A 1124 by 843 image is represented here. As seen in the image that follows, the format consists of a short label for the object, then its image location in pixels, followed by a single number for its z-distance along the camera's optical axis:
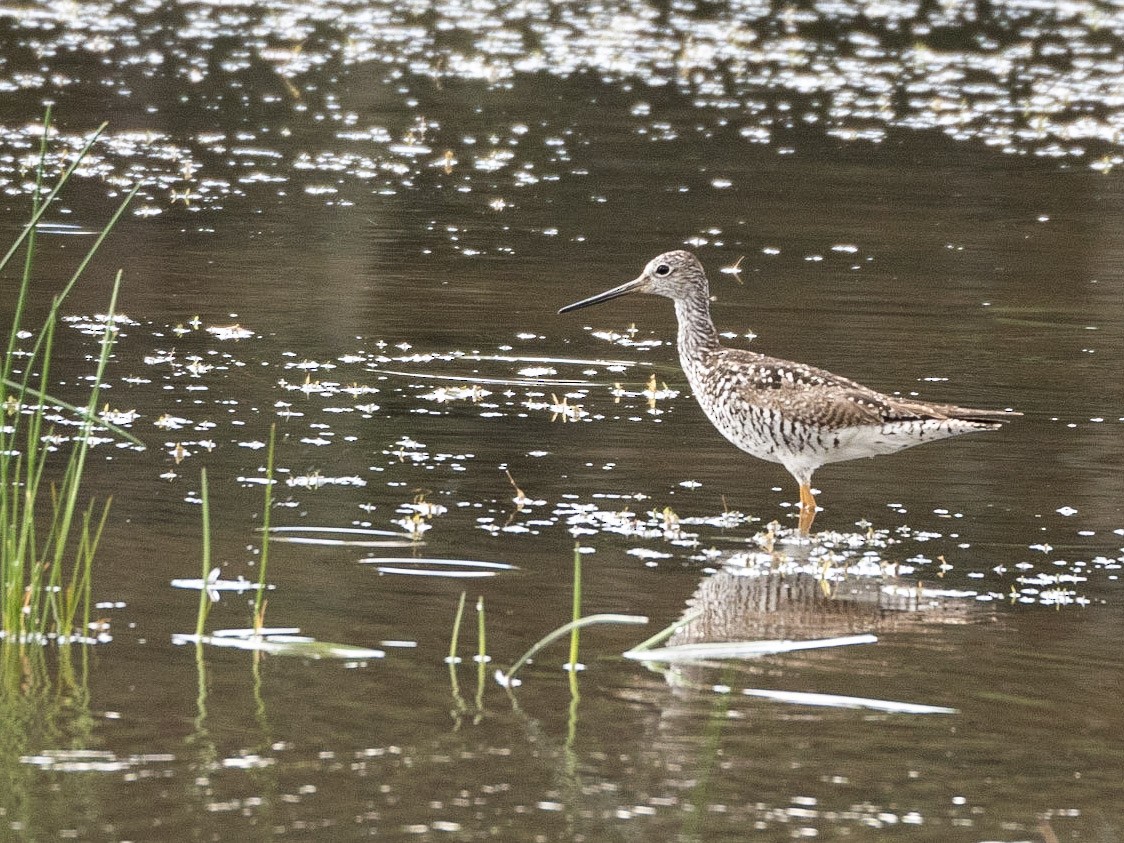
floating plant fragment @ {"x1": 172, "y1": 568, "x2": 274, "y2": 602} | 15.87
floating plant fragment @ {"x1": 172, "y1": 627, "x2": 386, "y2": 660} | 14.53
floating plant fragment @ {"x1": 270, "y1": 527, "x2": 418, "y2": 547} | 17.53
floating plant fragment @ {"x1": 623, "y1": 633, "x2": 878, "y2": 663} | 13.91
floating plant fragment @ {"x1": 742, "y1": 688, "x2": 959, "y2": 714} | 14.14
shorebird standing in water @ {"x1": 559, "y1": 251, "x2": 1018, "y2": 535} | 19.27
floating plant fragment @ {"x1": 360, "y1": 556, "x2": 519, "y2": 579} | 16.83
